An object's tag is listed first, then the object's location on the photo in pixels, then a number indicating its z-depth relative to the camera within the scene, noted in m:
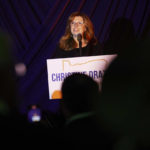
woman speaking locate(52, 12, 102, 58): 8.81
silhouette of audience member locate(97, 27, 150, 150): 2.71
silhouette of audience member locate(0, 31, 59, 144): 3.10
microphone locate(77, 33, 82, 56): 8.68
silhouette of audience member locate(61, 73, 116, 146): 3.01
